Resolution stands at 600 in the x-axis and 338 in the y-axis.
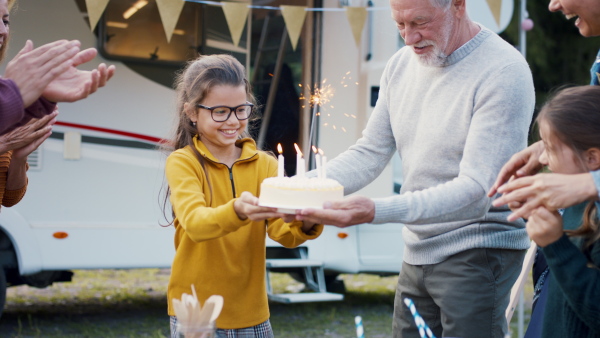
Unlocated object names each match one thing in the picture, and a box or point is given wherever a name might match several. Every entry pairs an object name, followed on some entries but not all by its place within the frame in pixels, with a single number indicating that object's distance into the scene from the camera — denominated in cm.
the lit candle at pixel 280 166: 241
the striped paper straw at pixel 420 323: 185
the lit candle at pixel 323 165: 245
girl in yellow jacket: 263
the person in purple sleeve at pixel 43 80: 219
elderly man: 244
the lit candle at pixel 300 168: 244
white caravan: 561
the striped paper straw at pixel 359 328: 182
